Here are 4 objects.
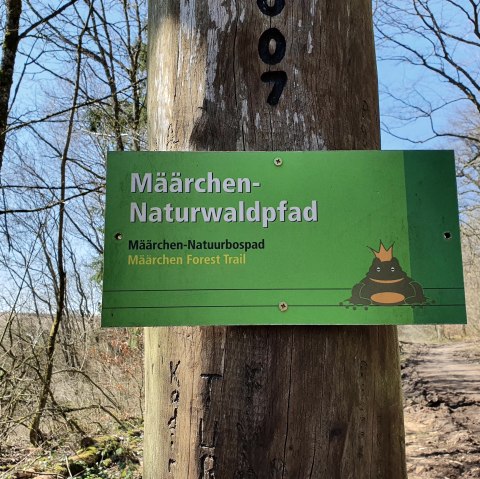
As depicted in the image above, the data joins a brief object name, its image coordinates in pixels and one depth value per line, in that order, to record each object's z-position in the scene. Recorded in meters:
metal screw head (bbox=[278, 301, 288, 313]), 1.09
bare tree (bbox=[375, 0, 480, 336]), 11.08
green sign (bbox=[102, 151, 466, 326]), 1.09
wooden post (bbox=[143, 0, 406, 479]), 1.06
